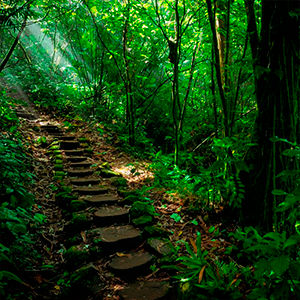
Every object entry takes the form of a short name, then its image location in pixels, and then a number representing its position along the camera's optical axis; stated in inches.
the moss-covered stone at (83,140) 251.4
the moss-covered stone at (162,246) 105.7
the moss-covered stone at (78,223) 119.5
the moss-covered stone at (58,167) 186.0
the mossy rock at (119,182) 174.1
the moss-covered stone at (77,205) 133.0
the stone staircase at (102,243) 89.6
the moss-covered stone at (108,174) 187.5
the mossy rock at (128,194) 150.5
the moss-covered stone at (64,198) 140.9
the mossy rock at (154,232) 119.0
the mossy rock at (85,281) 87.7
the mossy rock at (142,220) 125.9
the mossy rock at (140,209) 133.2
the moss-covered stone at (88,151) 230.9
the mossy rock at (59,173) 176.5
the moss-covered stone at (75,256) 99.3
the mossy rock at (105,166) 202.3
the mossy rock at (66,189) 150.6
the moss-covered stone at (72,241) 110.4
